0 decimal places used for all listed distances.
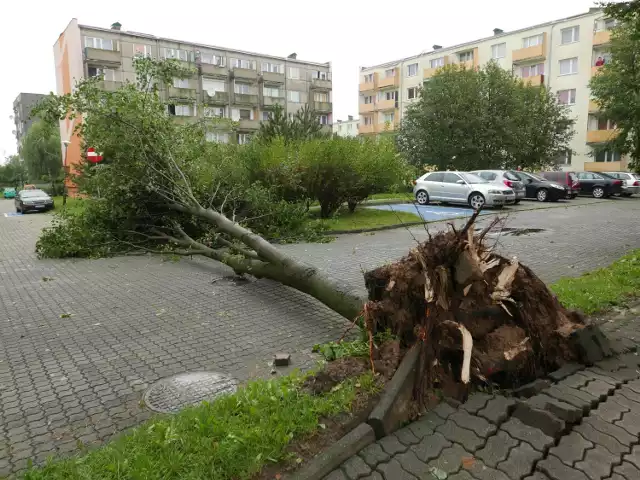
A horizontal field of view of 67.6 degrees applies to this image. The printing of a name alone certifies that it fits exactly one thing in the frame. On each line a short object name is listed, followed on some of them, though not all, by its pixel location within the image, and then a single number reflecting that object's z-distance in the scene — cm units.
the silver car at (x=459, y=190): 2064
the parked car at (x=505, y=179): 2261
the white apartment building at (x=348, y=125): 10538
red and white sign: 1194
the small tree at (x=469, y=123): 3172
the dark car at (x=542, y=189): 2545
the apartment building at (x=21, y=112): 9506
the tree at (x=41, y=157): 4712
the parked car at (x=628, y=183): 3038
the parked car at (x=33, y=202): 3070
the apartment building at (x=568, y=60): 4572
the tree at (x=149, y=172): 1065
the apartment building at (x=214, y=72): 4794
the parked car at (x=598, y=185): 2916
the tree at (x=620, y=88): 1206
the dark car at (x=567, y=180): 2759
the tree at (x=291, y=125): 2367
